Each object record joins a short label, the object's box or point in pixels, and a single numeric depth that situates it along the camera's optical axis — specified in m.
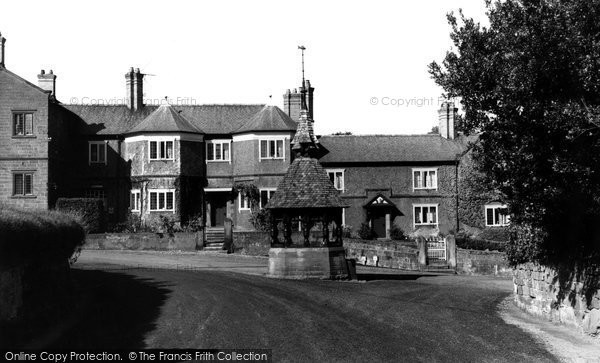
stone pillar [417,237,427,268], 40.12
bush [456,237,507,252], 42.49
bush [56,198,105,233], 46.44
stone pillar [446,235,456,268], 38.91
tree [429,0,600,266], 15.41
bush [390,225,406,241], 52.81
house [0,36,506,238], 47.69
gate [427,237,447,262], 40.56
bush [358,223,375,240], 52.38
